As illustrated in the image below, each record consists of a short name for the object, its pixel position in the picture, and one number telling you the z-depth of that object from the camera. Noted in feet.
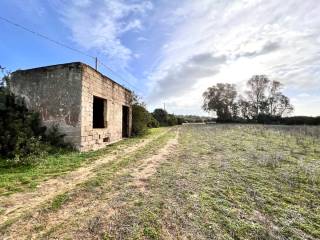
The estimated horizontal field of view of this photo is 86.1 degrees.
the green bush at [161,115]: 96.93
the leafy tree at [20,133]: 16.05
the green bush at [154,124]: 73.98
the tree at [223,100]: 125.27
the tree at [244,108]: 120.76
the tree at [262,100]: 117.79
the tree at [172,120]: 99.94
